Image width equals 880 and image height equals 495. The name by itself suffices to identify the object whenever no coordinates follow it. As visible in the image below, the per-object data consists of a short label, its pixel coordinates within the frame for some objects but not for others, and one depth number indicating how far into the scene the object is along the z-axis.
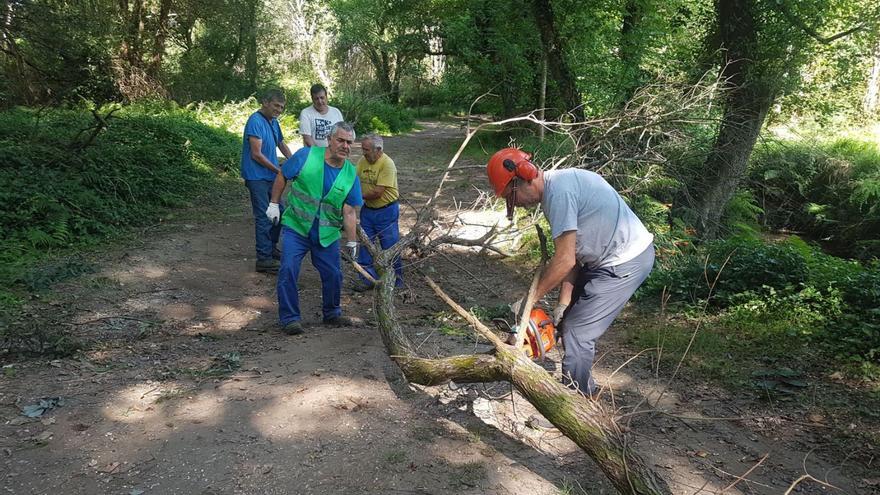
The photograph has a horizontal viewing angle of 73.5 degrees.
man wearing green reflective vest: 5.14
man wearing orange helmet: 3.31
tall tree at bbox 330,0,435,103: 22.86
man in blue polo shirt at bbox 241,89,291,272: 6.71
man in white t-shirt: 7.28
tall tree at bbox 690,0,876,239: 7.66
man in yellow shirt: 6.40
